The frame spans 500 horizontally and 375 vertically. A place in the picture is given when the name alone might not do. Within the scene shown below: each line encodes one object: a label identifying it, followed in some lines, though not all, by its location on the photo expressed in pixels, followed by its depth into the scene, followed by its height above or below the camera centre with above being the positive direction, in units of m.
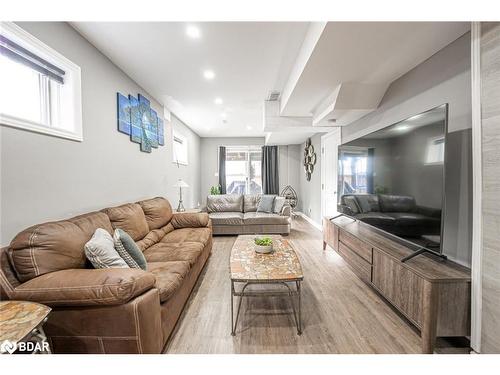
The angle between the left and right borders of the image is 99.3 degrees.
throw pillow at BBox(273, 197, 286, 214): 4.71 -0.51
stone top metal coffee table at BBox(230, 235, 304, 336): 1.65 -0.74
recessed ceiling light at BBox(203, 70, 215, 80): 2.68 +1.39
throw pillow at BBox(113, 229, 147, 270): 1.67 -0.56
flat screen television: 1.57 +0.03
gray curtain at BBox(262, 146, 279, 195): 7.05 +0.41
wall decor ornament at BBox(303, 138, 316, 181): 5.48 +0.61
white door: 4.18 +0.21
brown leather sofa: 1.18 -0.64
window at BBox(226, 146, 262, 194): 7.30 +0.36
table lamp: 3.95 -0.07
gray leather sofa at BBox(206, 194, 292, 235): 4.48 -0.88
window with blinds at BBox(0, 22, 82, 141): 1.46 +0.78
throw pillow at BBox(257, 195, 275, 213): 4.84 -0.52
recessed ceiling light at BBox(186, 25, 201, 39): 1.89 +1.36
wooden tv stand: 1.39 -0.78
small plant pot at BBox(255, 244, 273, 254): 2.14 -0.68
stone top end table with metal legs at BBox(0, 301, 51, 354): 0.86 -0.63
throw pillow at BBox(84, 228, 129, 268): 1.49 -0.52
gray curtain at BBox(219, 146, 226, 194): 7.14 +0.48
